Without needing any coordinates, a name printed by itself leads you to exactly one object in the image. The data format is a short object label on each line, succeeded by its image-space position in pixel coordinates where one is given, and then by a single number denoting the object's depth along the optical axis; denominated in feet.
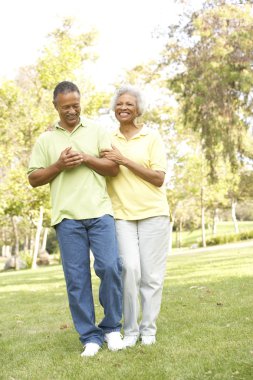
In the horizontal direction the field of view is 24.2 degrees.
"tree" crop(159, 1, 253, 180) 47.47
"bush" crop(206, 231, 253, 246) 114.62
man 15.20
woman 15.74
